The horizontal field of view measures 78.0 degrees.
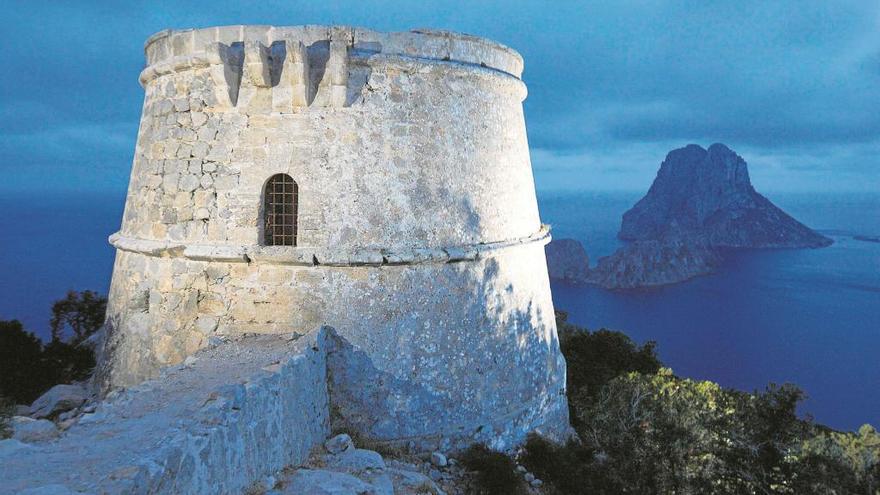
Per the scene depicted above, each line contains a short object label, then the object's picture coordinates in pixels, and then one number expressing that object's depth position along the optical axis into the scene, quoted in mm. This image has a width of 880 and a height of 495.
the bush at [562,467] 7949
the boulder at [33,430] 4797
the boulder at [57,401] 8127
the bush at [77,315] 15656
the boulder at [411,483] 5844
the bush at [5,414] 4761
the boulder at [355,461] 5918
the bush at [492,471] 7012
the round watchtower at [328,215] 7355
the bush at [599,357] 13719
